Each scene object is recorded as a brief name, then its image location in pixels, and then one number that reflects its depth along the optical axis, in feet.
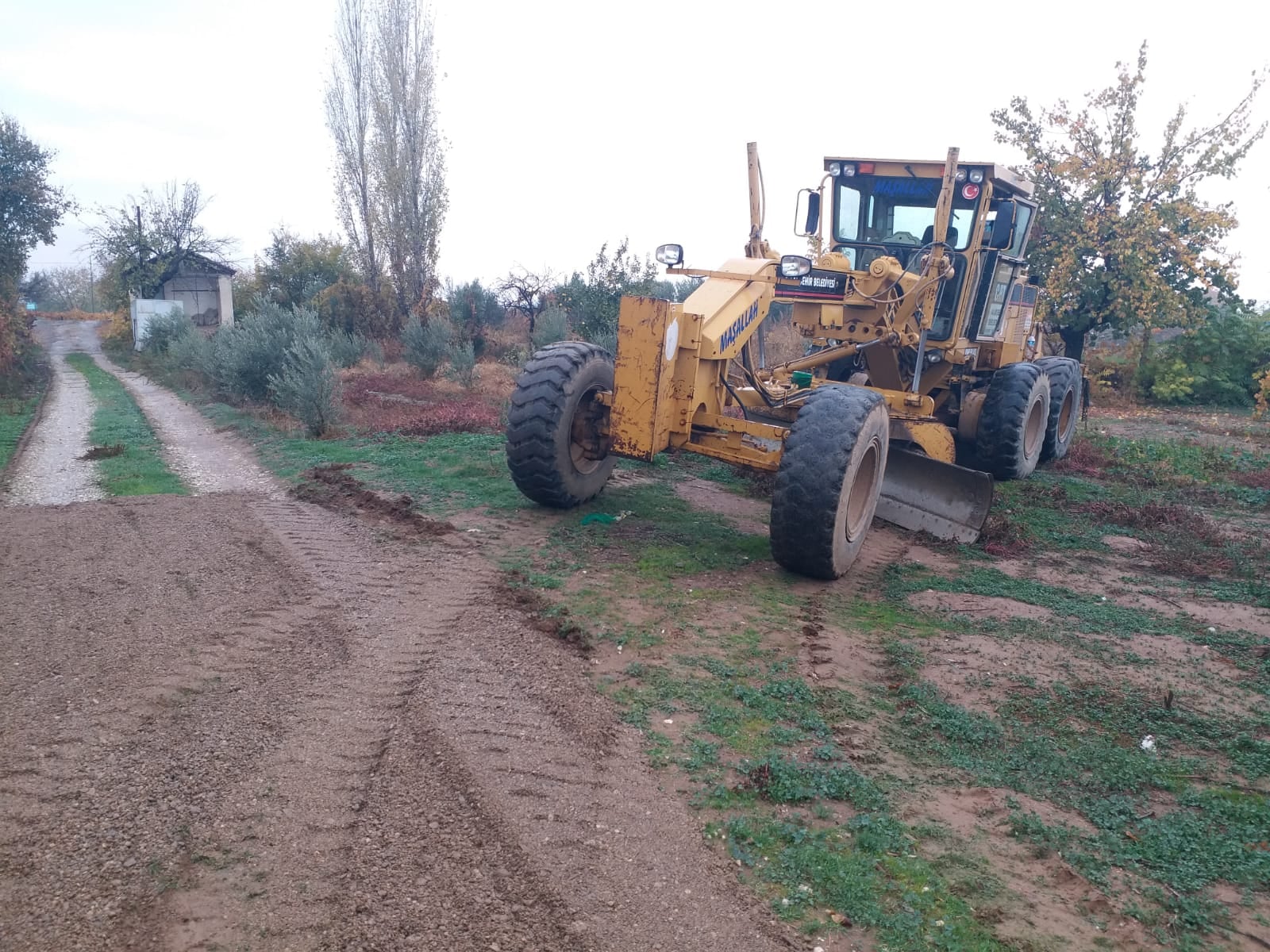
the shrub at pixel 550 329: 61.11
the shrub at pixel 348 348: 61.57
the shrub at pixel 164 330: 81.61
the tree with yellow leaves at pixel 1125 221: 57.00
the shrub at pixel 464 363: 57.00
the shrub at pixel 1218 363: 60.85
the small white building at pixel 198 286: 114.62
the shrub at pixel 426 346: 61.67
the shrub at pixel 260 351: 47.11
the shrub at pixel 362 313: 84.07
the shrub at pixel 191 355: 59.21
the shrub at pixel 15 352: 61.05
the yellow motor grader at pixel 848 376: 20.06
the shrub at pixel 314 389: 37.73
